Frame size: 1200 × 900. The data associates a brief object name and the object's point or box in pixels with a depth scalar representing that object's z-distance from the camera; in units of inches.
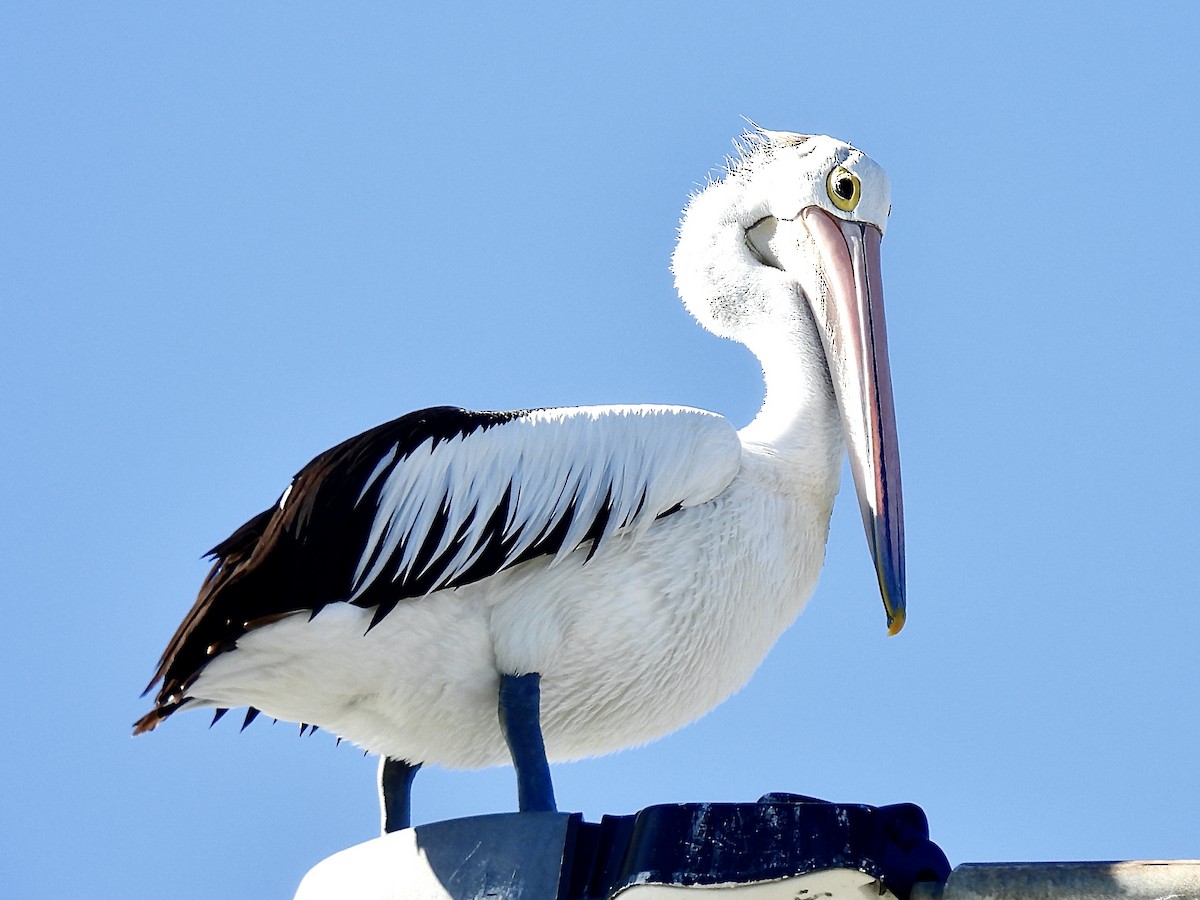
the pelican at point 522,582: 443.5
